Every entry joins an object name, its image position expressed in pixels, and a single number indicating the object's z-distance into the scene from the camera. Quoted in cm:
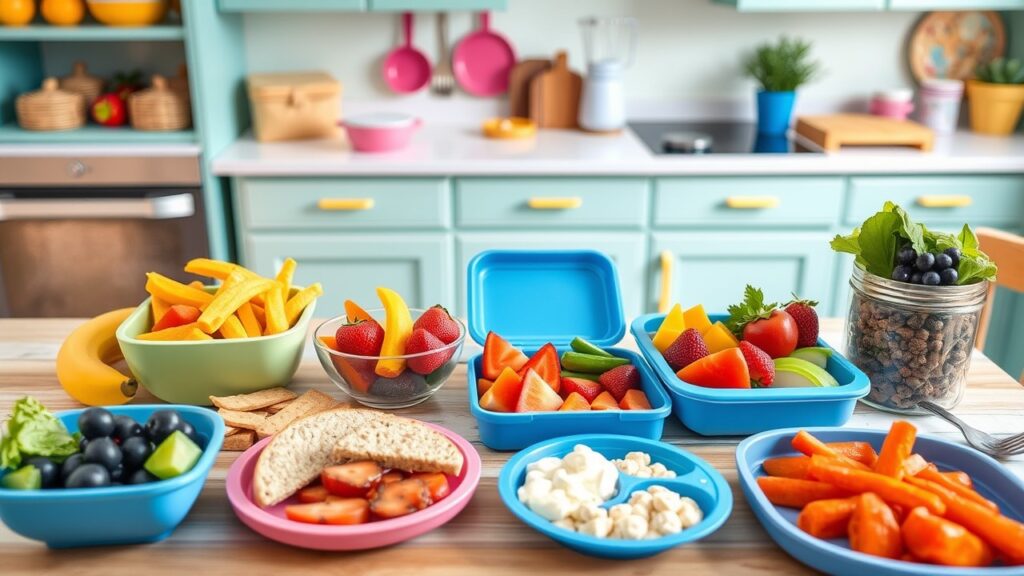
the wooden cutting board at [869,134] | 254
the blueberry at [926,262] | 106
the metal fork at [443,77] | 296
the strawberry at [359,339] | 109
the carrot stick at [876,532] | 81
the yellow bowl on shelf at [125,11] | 243
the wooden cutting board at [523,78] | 290
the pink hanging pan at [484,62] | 292
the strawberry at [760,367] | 106
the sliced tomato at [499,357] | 112
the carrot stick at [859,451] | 95
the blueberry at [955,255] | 108
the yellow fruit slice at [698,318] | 119
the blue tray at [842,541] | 79
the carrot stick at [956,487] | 85
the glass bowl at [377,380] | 109
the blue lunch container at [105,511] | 80
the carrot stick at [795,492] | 89
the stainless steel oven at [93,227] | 244
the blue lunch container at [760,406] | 103
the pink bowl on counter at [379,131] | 247
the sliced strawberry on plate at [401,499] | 86
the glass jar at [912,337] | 107
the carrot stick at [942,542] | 78
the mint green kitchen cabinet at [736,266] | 251
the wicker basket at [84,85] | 265
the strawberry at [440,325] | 112
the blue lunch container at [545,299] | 127
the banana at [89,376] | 113
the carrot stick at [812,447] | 94
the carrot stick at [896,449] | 88
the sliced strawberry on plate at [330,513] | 85
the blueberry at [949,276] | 106
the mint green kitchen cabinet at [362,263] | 250
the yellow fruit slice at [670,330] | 117
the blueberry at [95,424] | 86
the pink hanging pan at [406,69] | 294
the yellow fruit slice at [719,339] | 112
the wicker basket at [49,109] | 249
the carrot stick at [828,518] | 84
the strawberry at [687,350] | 109
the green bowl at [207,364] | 109
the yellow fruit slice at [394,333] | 109
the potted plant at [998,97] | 278
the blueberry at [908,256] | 108
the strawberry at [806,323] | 115
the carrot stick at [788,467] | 93
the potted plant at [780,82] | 278
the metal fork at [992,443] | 103
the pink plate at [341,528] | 83
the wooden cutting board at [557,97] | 285
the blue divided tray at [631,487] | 82
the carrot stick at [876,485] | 83
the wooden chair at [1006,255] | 155
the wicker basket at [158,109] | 248
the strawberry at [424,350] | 109
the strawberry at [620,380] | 110
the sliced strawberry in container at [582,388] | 108
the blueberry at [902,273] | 108
